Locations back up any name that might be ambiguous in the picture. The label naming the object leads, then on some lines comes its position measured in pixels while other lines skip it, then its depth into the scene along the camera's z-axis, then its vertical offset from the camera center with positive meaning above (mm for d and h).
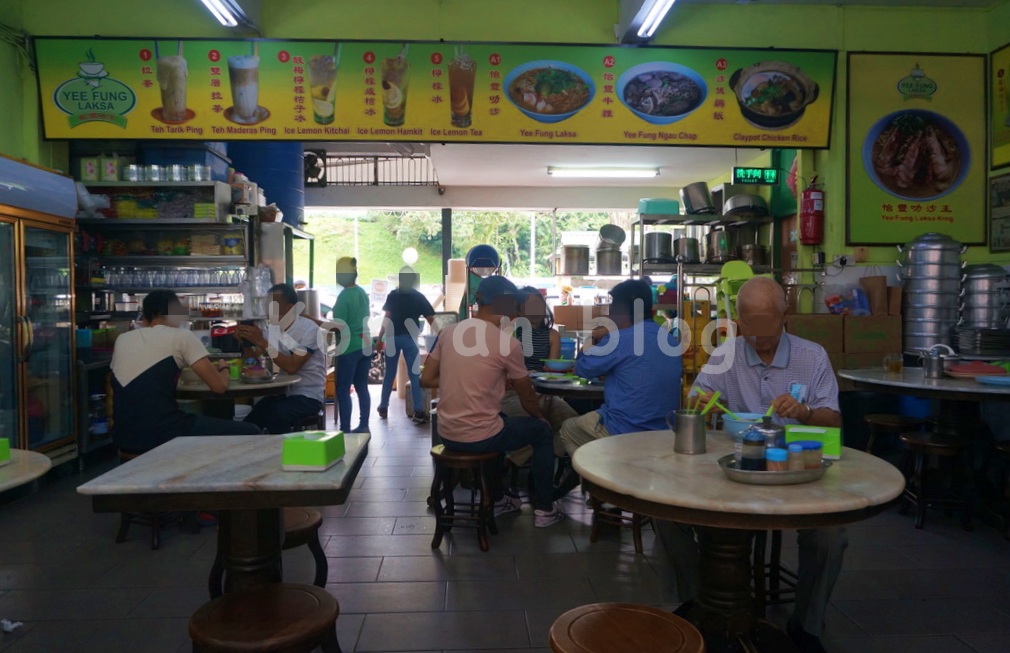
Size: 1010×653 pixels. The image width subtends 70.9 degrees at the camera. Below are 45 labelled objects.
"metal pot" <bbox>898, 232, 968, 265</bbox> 5953 +395
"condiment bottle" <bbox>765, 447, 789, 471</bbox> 2125 -491
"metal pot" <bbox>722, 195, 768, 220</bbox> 7633 +959
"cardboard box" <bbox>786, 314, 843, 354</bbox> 5875 -273
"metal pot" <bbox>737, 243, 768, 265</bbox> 7613 +452
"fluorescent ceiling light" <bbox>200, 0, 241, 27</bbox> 5337 +2183
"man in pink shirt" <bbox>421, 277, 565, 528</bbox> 4078 -469
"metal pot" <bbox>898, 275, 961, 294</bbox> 5984 +98
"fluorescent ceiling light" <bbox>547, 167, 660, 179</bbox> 10195 +1793
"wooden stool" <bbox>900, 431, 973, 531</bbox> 4430 -1124
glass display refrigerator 5102 -295
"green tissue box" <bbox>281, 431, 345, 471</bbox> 2344 -529
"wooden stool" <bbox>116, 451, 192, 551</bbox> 4121 -1389
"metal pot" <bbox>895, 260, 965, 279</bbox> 5969 +217
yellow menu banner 5832 +1692
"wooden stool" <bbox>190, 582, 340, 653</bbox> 2051 -989
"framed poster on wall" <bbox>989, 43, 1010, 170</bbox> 5992 +1639
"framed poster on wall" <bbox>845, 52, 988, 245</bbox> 6195 +1308
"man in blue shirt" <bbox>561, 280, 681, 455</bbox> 3994 -447
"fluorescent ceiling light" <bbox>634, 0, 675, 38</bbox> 5219 +2137
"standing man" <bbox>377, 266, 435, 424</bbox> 8102 -270
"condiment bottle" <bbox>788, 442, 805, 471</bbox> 2129 -489
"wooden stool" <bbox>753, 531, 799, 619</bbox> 3012 -1283
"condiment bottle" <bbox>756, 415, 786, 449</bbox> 2200 -436
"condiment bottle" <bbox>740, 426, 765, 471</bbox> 2148 -481
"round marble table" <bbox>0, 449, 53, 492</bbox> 2219 -582
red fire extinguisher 6367 +727
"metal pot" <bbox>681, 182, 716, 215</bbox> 7719 +1054
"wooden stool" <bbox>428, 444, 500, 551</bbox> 4078 -1171
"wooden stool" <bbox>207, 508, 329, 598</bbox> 2820 -1038
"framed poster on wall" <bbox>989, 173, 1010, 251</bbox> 5988 +711
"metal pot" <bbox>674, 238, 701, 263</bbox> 7555 +499
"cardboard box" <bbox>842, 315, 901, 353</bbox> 5984 -317
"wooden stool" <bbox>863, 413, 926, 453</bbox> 4980 -894
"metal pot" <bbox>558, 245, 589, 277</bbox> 8031 +389
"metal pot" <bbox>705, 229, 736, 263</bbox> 7621 +520
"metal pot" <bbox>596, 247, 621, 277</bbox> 8008 +384
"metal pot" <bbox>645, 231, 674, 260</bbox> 7539 +531
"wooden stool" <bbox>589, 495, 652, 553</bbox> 4188 -1330
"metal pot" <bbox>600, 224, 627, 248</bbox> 7957 +672
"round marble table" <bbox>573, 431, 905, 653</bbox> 1903 -558
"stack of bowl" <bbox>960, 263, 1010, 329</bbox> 5727 -2
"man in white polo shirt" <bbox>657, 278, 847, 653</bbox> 2705 -401
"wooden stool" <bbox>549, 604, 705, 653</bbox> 1861 -916
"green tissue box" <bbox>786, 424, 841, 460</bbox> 2377 -471
